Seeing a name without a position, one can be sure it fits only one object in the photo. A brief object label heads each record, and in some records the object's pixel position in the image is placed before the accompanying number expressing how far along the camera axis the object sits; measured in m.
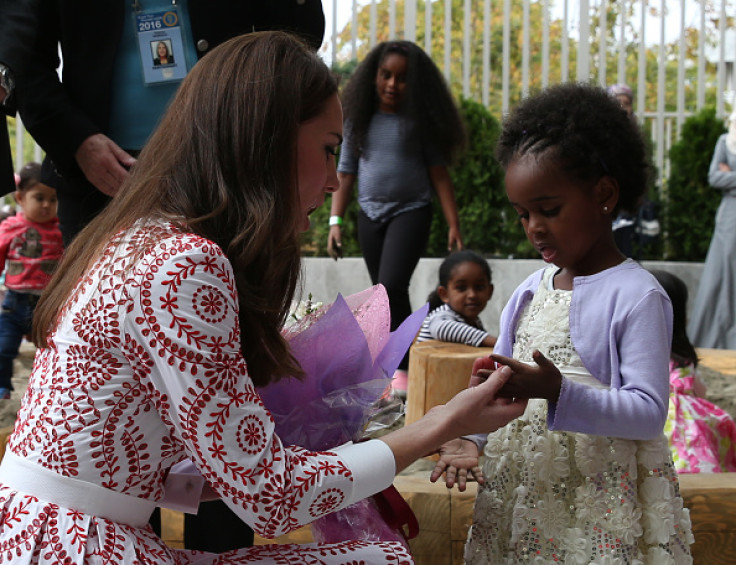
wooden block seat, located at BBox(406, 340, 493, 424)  3.64
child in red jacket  5.79
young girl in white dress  1.84
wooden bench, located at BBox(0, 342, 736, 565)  2.52
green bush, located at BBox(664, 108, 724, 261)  8.07
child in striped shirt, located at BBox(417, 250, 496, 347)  4.76
